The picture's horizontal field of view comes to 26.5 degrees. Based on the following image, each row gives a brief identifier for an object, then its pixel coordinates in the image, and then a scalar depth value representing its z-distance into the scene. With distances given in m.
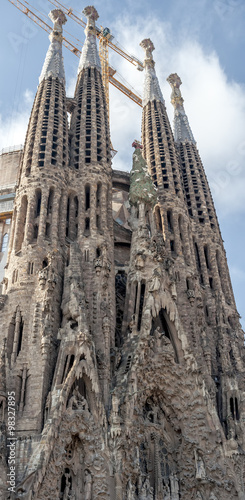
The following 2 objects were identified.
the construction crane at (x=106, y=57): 46.78
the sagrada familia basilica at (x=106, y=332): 18.28
